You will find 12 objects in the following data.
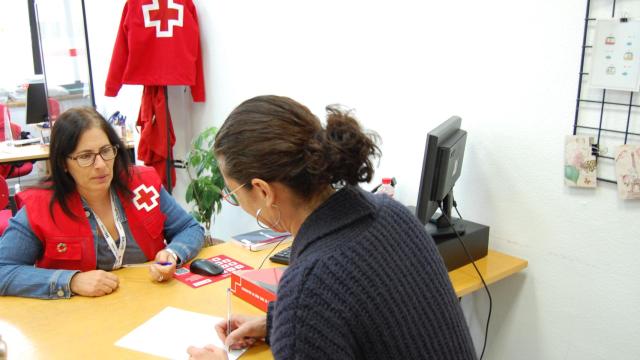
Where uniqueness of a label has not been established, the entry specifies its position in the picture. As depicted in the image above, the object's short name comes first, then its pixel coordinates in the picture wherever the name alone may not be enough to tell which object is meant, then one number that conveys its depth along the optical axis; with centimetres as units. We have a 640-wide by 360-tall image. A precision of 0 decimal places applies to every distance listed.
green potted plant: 310
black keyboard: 200
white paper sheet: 139
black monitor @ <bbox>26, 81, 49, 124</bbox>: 437
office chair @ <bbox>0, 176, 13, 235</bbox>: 293
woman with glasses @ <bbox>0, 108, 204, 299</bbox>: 171
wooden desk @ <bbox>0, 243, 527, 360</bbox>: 139
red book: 162
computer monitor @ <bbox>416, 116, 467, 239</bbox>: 166
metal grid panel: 166
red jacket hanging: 321
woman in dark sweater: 94
